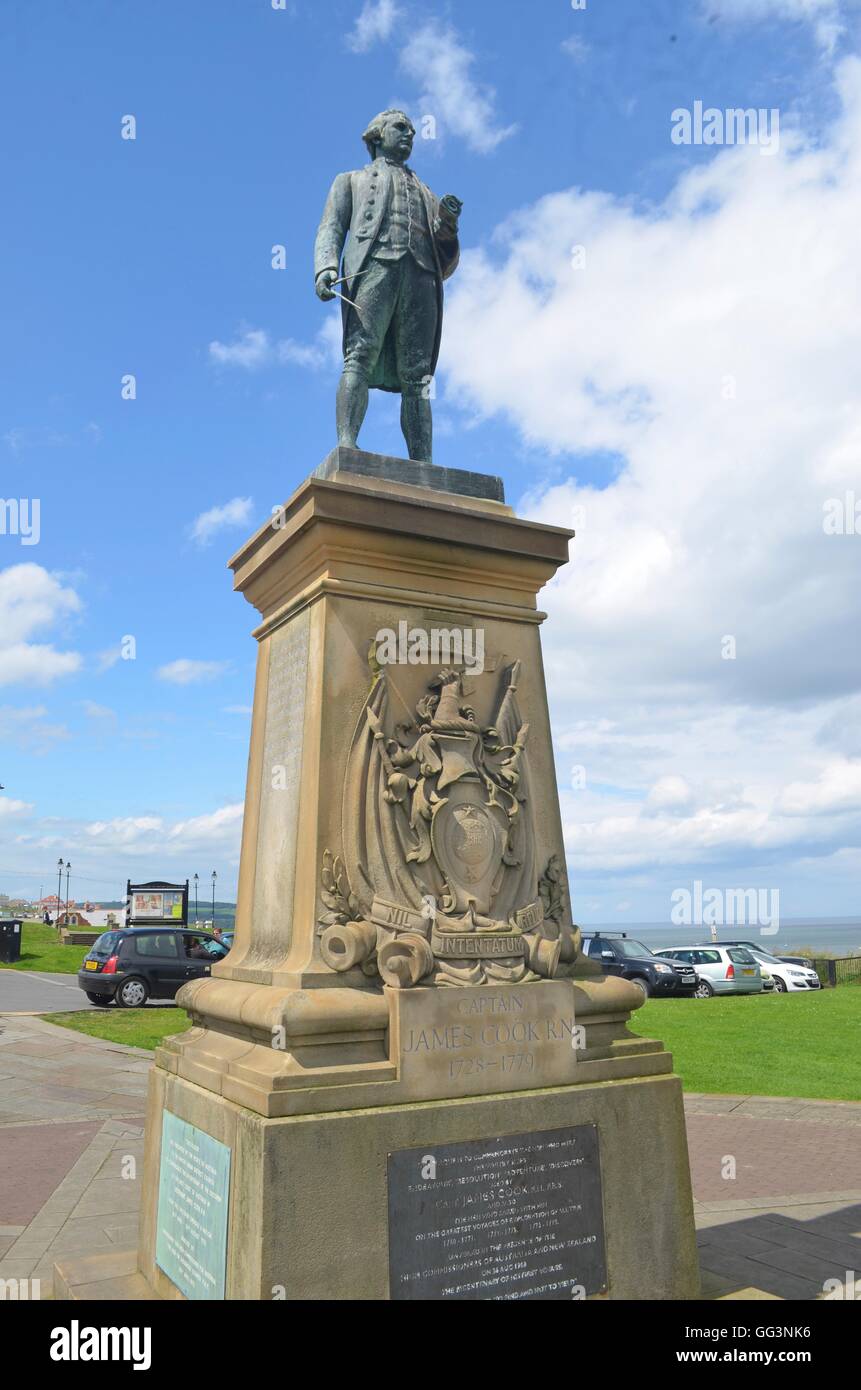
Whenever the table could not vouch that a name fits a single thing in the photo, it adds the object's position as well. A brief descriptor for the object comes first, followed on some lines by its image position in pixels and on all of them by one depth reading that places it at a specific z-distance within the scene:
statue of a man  5.31
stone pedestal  3.83
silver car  22.94
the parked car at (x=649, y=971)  22.36
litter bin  29.47
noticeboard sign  27.59
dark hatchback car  17.95
